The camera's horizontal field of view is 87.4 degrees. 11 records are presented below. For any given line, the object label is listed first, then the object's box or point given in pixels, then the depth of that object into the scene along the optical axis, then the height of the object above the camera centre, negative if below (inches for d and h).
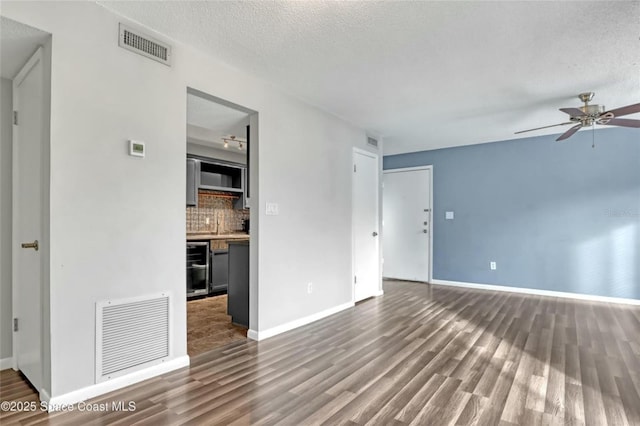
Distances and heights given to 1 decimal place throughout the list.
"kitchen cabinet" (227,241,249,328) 139.3 -30.5
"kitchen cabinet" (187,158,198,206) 204.2 +18.9
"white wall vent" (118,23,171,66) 88.7 +46.1
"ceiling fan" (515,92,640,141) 130.0 +39.0
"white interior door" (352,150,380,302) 186.9 -7.5
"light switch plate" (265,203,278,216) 128.4 +1.2
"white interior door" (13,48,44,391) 83.7 -0.8
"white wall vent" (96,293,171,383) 84.0 -32.9
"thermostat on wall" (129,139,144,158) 89.7 +17.1
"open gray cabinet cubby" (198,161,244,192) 219.8 +24.1
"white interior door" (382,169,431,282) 246.2 -8.3
